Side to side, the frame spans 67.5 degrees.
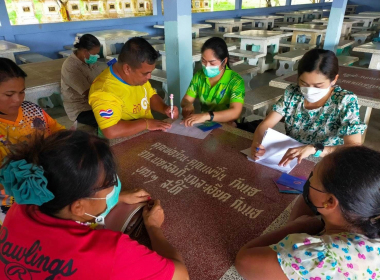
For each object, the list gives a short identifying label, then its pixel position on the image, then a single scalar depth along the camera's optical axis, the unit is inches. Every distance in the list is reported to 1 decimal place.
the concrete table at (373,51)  142.0
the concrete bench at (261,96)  111.8
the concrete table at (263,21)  300.4
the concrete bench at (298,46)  211.2
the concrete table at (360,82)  89.6
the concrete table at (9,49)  147.5
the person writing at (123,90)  65.6
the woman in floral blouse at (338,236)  25.8
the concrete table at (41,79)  108.7
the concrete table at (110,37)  185.6
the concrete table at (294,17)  341.4
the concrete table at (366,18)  281.4
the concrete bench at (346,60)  150.9
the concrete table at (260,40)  195.9
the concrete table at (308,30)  213.2
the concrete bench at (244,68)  147.5
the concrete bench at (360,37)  241.7
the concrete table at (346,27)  247.2
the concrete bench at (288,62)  171.5
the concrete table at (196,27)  237.3
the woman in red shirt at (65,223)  26.9
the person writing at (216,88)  79.2
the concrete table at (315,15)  371.6
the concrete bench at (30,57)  180.7
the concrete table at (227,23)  274.2
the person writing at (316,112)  58.4
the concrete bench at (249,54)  182.1
